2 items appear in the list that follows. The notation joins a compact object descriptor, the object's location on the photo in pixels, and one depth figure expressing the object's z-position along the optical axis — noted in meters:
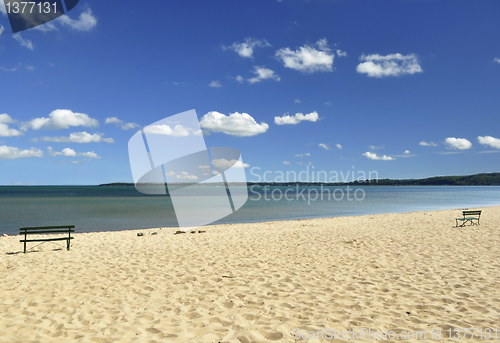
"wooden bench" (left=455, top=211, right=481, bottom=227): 14.46
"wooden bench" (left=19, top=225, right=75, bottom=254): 9.76
